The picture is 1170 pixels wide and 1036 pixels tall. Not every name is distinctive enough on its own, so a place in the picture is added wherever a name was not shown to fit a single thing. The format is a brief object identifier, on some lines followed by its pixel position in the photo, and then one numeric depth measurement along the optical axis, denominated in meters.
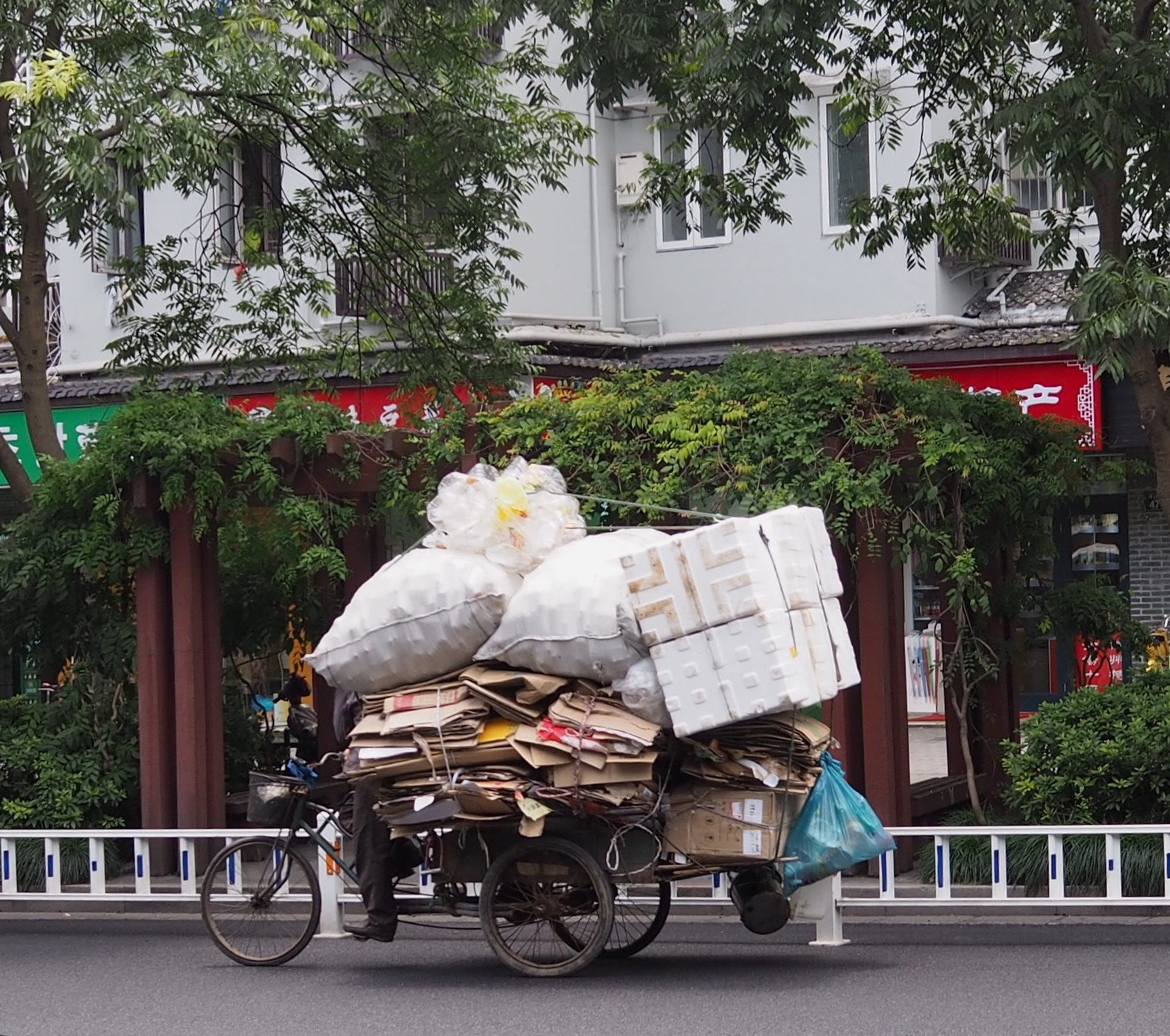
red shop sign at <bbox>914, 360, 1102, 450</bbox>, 20.16
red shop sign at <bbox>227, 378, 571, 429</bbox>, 20.55
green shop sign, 22.91
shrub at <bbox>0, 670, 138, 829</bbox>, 12.61
